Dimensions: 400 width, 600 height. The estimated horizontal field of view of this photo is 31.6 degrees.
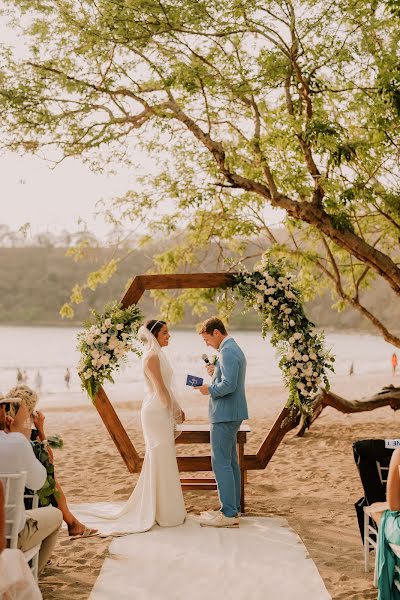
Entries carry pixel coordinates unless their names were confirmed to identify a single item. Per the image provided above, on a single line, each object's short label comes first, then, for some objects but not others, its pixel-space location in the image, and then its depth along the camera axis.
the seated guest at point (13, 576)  4.03
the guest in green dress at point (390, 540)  4.45
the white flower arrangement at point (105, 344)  7.84
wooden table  7.55
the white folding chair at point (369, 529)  5.43
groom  6.81
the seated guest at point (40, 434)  5.41
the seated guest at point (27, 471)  4.73
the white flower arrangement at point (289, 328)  7.95
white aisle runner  5.05
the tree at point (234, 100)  9.58
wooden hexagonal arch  8.08
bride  6.85
